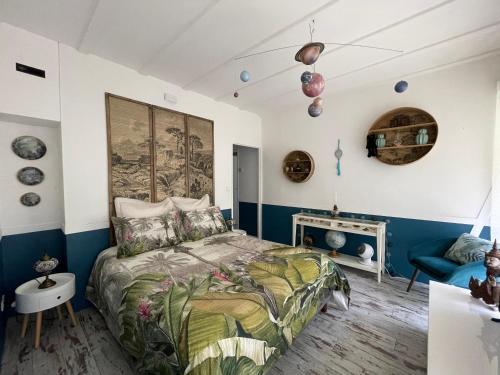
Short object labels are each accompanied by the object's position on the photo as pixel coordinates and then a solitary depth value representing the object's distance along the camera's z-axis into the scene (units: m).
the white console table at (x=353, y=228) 2.79
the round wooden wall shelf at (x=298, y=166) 3.75
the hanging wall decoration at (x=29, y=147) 2.08
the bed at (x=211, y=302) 1.07
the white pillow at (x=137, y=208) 2.39
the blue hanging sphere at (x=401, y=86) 1.93
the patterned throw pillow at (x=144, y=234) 2.05
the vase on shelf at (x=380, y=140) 2.91
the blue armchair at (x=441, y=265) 1.79
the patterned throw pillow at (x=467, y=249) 1.97
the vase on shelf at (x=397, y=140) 2.86
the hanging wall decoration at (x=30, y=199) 2.14
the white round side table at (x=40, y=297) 1.67
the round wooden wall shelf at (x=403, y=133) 2.67
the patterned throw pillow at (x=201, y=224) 2.55
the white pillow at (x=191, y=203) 2.93
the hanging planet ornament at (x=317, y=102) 1.86
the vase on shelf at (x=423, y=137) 2.64
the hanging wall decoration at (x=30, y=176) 2.11
